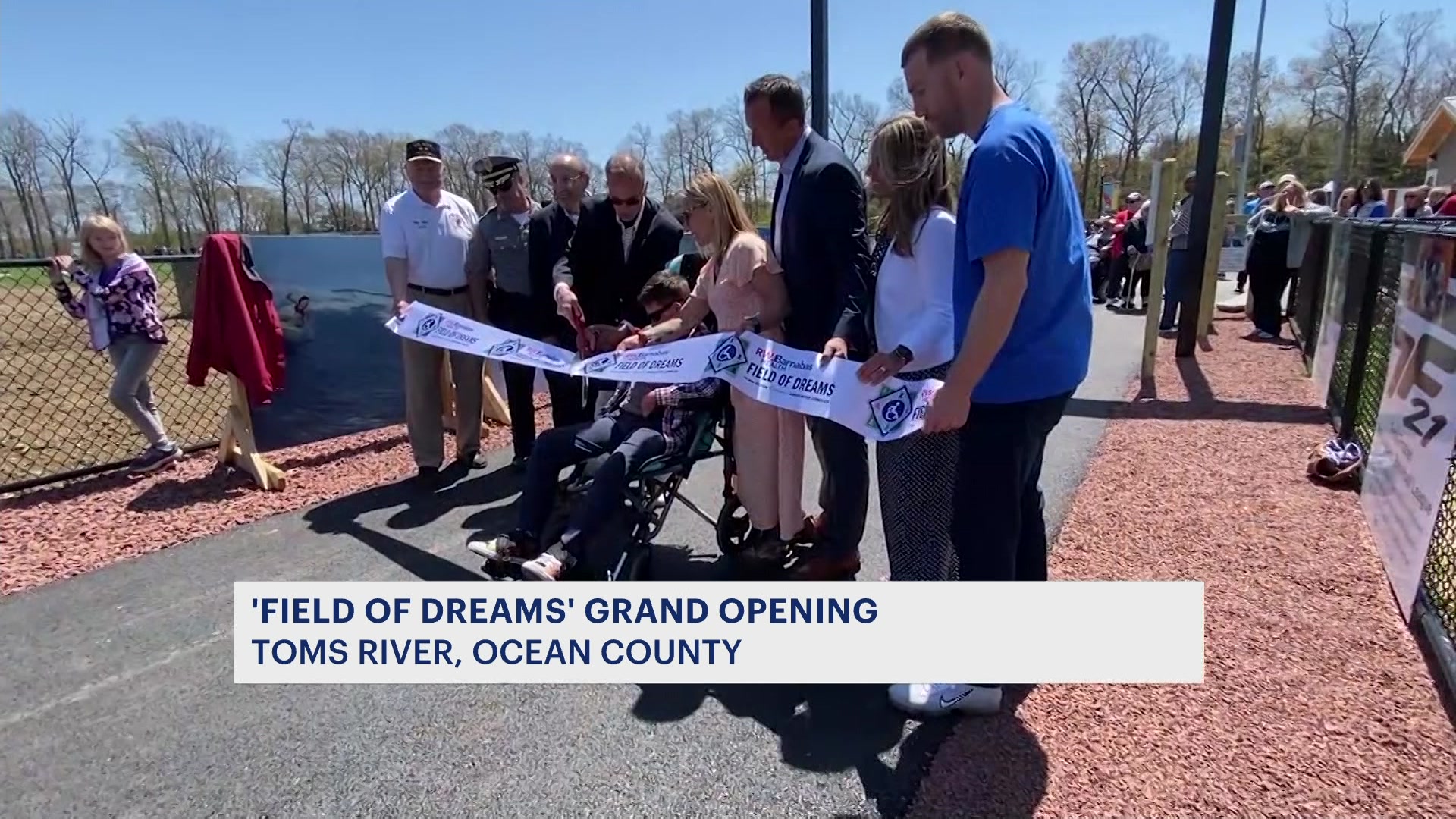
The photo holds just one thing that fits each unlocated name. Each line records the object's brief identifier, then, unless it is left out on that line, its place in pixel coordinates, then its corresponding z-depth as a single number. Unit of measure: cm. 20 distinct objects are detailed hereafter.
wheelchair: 349
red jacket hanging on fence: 491
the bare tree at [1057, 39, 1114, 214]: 6444
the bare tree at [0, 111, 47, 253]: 5944
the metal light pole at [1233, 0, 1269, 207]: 3448
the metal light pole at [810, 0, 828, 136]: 678
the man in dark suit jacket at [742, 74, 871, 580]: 313
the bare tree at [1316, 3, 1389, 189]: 6184
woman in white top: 265
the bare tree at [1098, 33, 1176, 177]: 6531
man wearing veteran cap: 502
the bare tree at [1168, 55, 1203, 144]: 6493
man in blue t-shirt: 209
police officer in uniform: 512
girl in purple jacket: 507
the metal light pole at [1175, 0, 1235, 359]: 780
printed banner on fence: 313
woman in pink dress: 331
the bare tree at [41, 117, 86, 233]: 6134
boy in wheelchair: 340
